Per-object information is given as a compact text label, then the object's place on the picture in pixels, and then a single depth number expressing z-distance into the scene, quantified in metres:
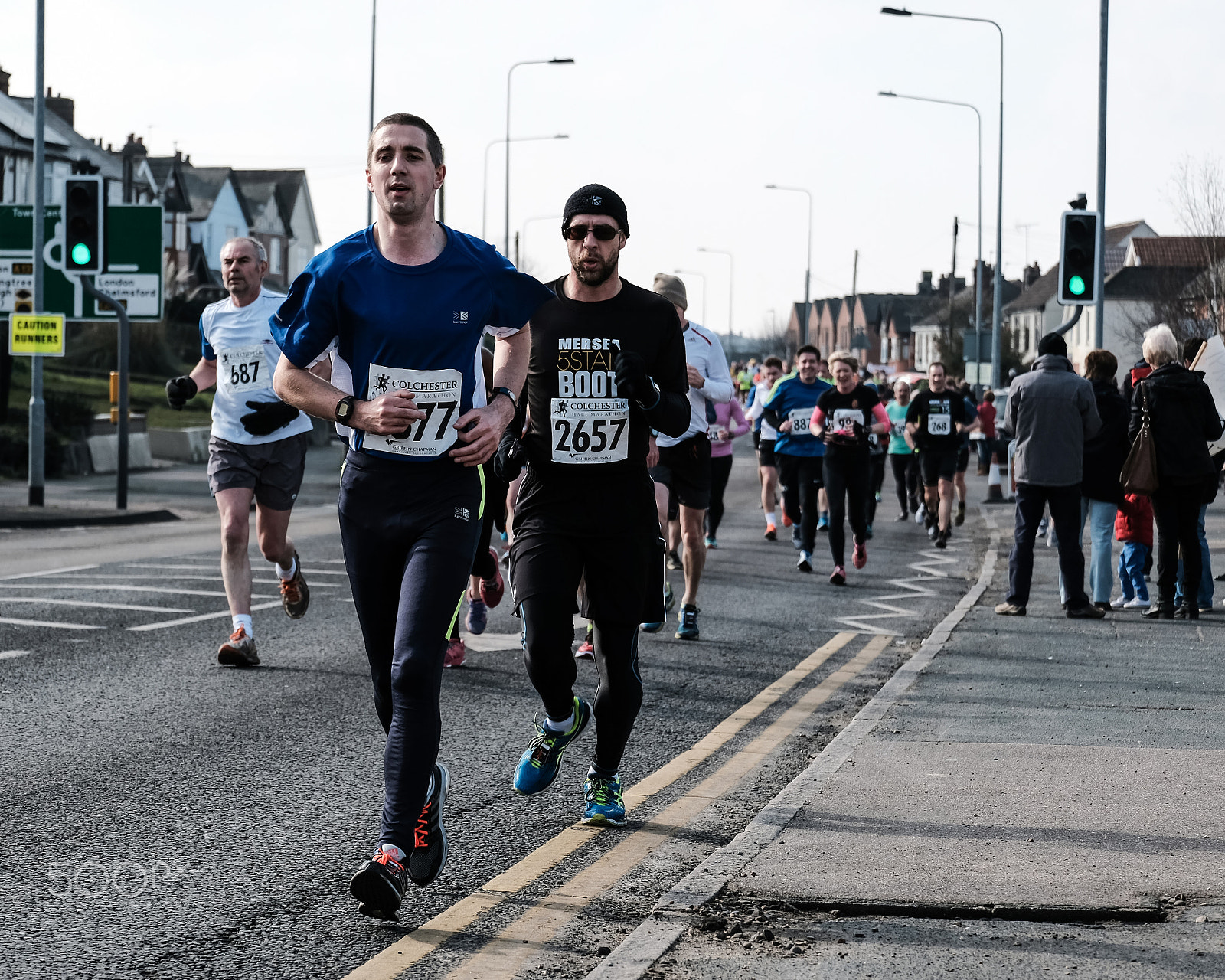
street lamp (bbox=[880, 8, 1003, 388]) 31.99
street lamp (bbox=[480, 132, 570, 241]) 46.22
